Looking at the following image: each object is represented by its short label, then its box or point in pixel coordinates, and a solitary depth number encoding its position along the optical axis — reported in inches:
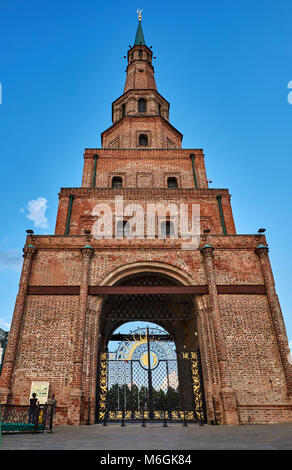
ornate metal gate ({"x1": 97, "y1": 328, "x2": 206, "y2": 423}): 468.1
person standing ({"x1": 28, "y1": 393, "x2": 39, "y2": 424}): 353.1
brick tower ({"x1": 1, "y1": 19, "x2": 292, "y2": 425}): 442.6
